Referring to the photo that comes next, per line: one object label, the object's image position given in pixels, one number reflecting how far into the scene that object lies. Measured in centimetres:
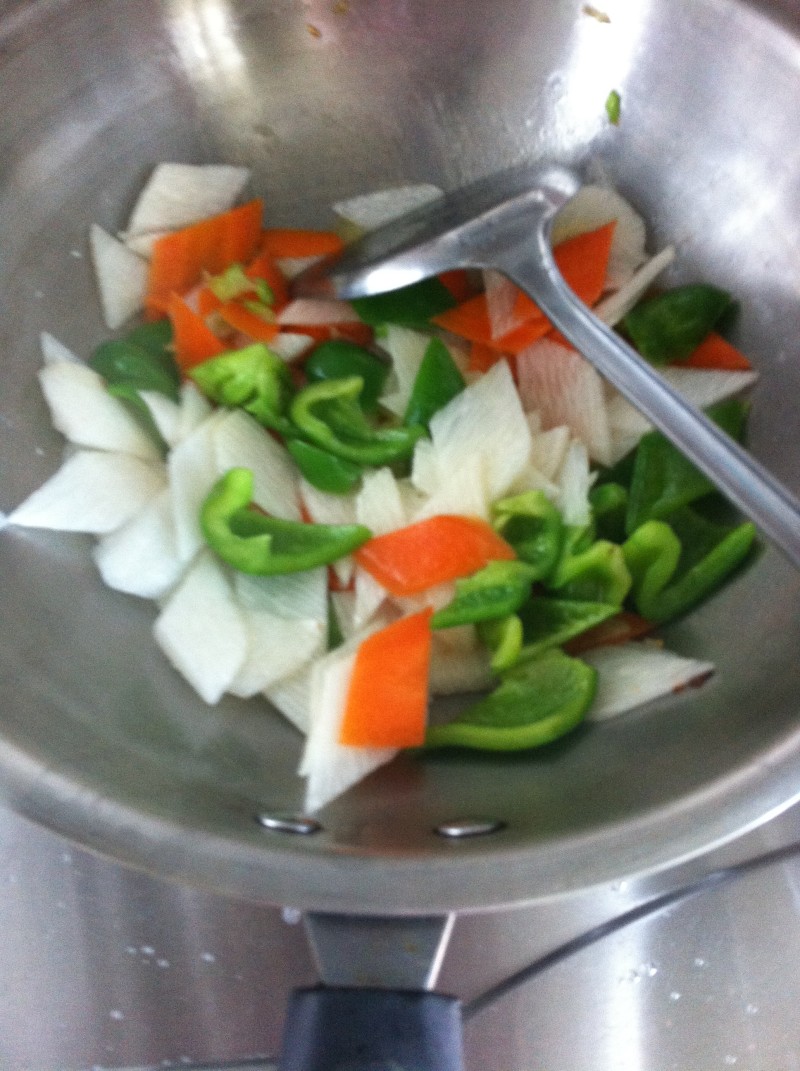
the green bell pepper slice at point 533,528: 36
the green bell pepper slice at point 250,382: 39
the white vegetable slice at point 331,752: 32
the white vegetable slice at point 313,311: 41
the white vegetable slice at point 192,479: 36
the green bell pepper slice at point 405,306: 41
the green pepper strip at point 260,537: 36
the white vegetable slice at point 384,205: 43
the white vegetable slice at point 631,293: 41
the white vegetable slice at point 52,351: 38
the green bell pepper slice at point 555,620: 35
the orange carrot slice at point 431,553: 36
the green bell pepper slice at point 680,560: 36
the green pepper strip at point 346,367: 40
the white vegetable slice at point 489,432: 38
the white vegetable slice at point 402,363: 40
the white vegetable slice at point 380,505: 38
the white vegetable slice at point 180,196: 41
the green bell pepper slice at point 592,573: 36
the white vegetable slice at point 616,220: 42
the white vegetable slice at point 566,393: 39
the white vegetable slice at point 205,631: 35
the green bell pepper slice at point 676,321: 40
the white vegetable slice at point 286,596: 36
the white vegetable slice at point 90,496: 35
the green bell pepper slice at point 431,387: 39
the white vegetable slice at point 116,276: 40
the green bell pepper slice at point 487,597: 35
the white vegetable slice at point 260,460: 38
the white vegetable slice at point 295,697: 35
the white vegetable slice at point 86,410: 37
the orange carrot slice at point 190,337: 40
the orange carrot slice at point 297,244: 43
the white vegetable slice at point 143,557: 36
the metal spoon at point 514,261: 35
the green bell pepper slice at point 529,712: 33
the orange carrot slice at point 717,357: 40
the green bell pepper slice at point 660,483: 37
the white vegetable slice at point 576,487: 37
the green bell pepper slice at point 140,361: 39
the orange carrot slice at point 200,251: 41
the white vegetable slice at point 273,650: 35
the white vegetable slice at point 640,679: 34
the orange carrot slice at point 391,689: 33
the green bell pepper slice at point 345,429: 38
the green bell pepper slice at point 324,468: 38
